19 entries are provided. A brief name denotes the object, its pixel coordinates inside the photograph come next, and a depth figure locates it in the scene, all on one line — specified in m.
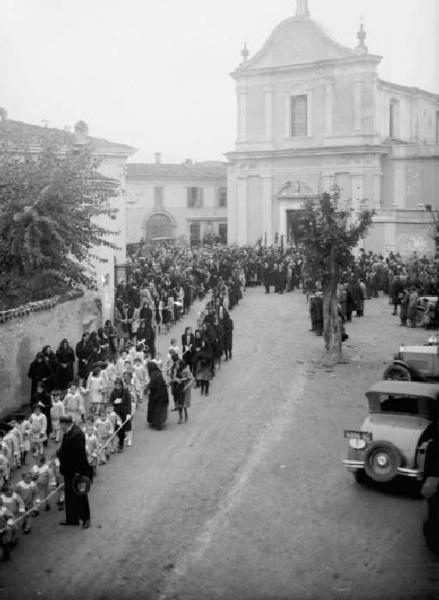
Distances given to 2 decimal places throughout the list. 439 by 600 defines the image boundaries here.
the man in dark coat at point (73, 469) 11.02
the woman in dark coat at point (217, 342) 20.53
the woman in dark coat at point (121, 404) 14.60
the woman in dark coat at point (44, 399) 15.77
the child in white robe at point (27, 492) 11.31
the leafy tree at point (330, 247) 21.05
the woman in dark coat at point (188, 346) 19.73
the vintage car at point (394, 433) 12.01
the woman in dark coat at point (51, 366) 17.03
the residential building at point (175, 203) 59.31
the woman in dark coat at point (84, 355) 18.97
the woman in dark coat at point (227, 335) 21.91
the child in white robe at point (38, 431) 14.02
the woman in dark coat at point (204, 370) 18.48
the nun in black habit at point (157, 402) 15.85
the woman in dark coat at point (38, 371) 17.06
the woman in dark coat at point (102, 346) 19.29
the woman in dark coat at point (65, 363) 17.70
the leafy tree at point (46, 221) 20.70
